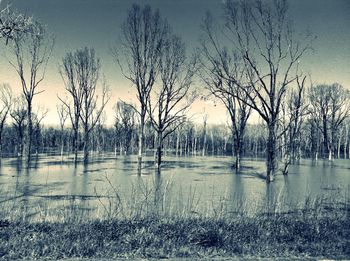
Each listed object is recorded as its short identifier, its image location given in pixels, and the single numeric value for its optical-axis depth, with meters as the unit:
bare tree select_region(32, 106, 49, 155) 51.62
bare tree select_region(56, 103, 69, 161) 51.15
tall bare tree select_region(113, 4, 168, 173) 23.59
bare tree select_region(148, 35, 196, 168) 26.80
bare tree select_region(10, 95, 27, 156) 45.10
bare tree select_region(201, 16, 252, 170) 27.69
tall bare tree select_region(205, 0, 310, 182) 17.99
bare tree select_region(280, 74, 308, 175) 46.91
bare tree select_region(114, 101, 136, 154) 64.62
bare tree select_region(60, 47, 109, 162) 34.38
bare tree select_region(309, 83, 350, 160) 52.75
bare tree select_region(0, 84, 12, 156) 42.38
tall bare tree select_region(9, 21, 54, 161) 27.05
